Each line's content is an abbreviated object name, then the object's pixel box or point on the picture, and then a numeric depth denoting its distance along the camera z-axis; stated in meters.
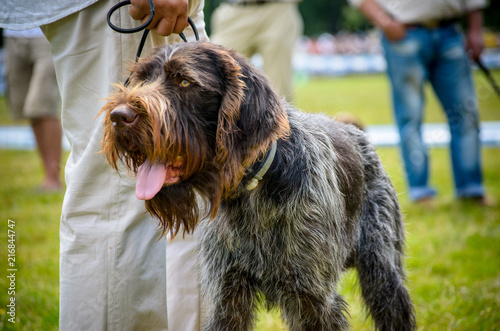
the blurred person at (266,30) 6.22
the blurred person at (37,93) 6.46
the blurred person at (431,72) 5.54
